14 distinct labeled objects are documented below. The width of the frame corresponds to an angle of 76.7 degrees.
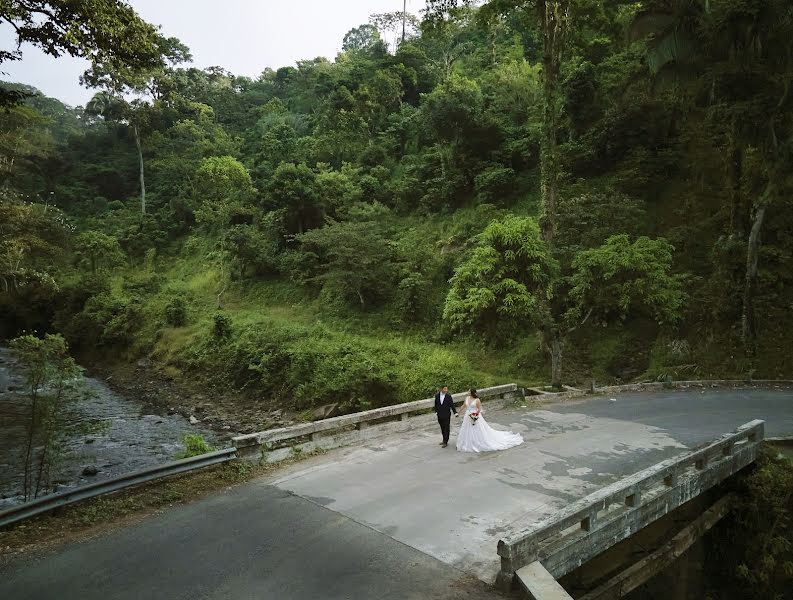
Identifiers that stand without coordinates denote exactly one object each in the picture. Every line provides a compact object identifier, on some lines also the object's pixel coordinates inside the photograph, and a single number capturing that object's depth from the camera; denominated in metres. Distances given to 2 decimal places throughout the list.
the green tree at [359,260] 28.41
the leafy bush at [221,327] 28.86
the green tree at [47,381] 9.91
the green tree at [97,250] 36.75
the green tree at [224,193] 37.97
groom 10.74
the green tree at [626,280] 15.86
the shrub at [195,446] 12.31
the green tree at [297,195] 35.59
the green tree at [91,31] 8.31
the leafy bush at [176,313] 32.94
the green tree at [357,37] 86.81
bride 10.56
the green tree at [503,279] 15.66
